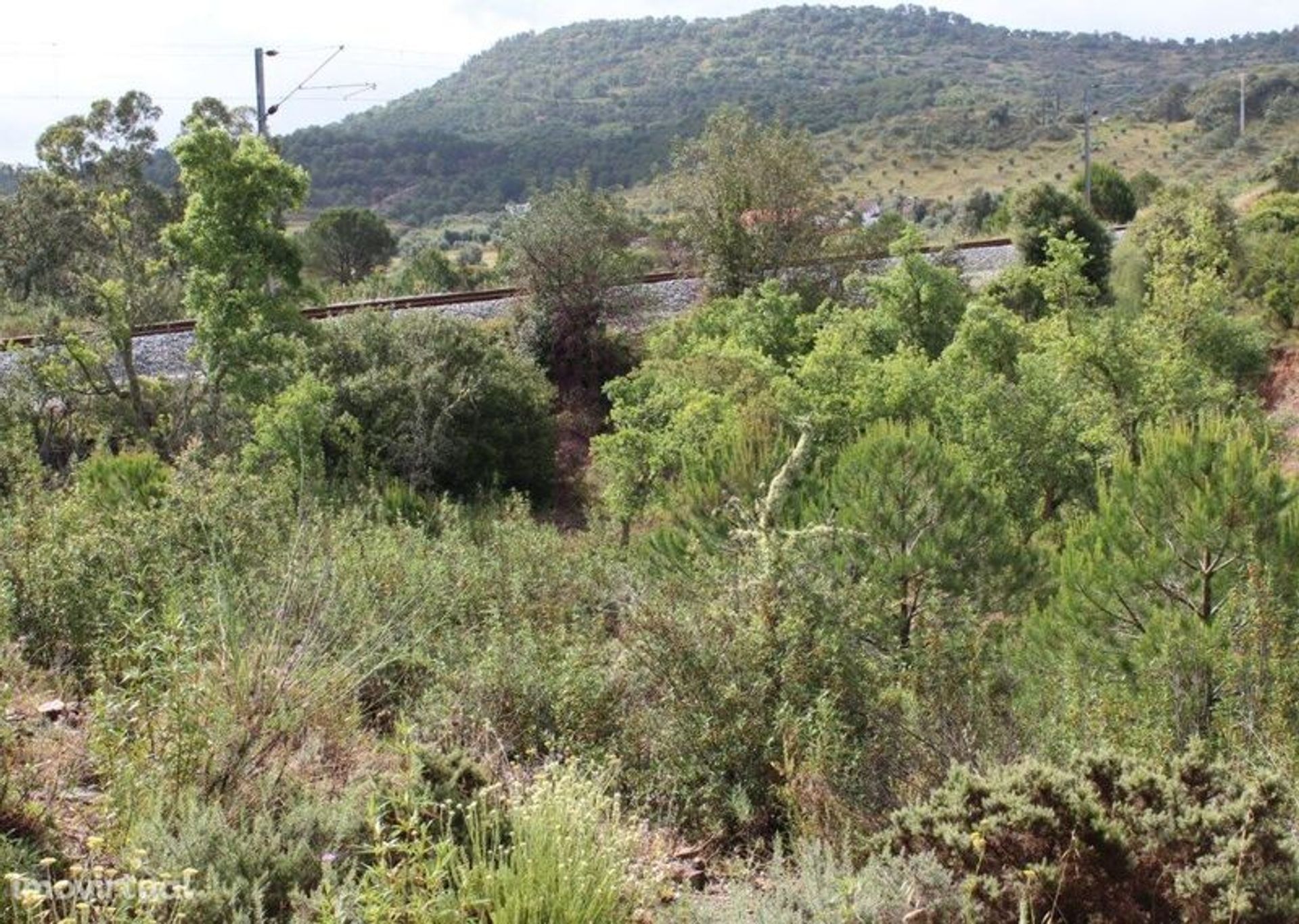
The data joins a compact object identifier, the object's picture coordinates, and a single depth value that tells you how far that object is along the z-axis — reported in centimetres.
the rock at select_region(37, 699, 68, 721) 643
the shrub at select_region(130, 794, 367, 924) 432
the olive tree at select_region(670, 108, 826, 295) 2916
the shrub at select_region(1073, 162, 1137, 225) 4428
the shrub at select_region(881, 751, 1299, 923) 447
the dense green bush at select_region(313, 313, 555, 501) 2122
